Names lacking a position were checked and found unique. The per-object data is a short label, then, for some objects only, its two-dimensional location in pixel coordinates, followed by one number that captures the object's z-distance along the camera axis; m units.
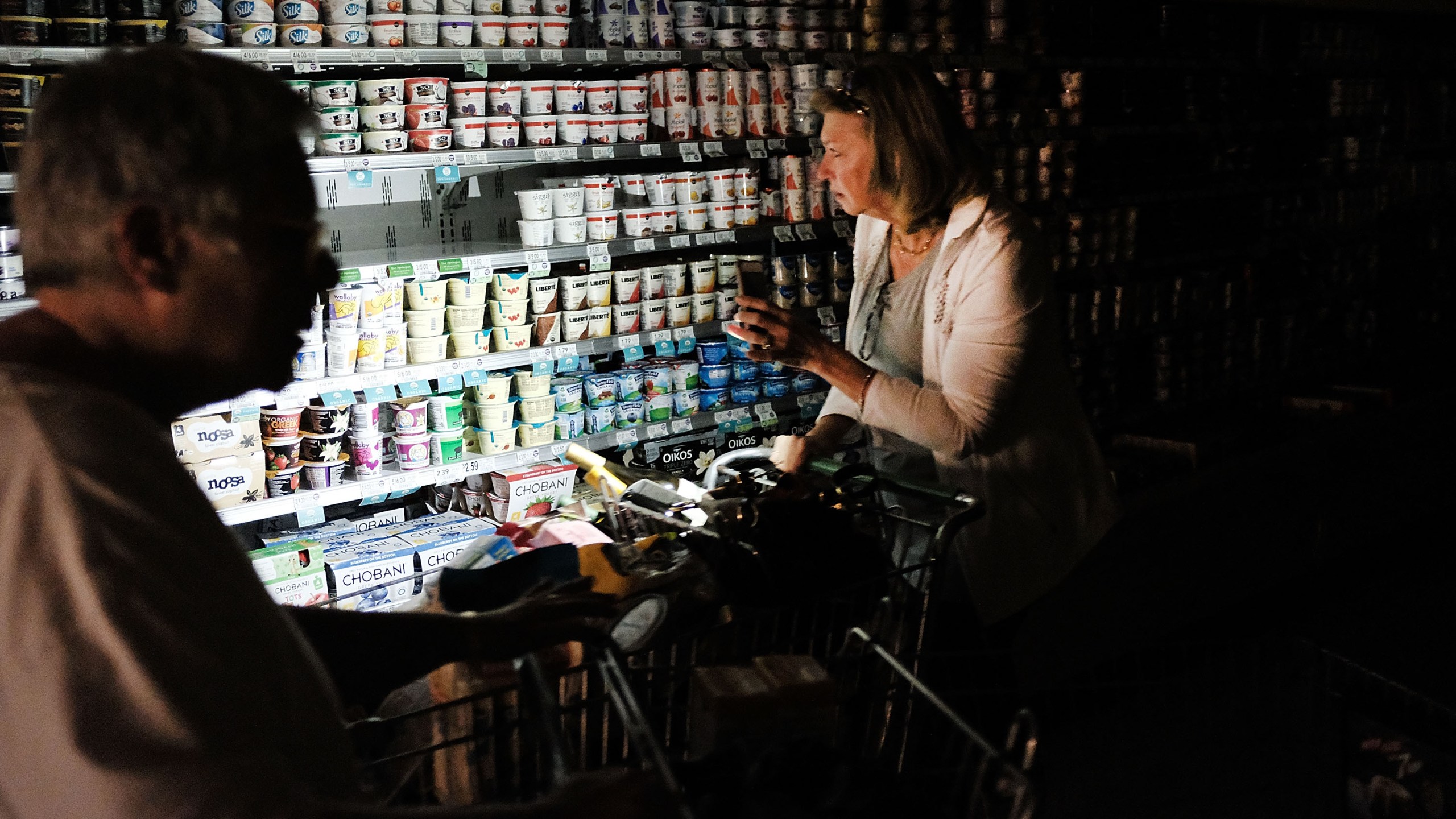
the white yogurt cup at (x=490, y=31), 3.02
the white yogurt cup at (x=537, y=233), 3.24
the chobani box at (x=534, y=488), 3.46
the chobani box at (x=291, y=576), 3.04
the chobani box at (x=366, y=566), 3.07
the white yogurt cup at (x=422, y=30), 2.91
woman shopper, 2.20
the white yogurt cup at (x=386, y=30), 2.85
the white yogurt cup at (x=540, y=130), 3.21
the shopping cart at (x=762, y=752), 1.10
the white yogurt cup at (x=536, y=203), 3.22
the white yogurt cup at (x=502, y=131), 3.13
